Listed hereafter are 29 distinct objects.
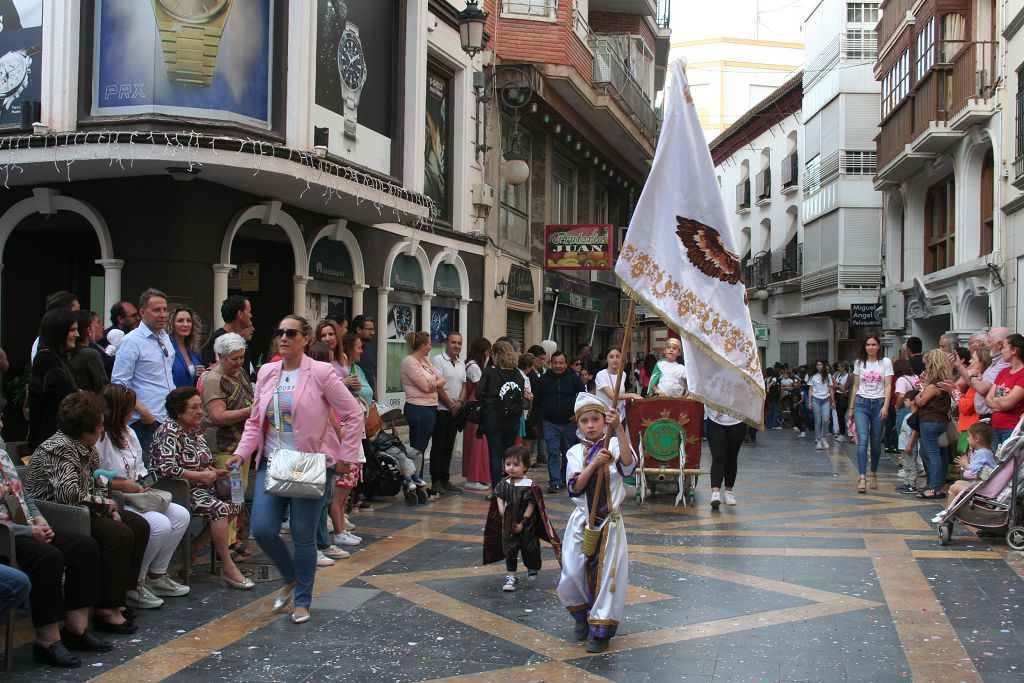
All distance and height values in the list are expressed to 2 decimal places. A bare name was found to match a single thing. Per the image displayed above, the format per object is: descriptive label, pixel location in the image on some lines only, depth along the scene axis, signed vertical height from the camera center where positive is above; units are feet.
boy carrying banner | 18.39 -3.20
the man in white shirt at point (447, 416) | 39.32 -2.09
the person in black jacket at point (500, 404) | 36.96 -1.49
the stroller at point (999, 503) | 28.53 -3.81
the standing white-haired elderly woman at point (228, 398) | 24.47 -0.94
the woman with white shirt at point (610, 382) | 37.32 -0.67
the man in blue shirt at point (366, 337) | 34.85 +0.81
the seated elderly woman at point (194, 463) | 22.49 -2.33
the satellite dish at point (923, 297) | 85.98 +6.11
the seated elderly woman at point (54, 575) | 16.85 -3.70
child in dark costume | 24.18 -3.81
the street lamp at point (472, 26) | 54.39 +18.12
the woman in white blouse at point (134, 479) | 20.56 -2.47
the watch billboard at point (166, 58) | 36.35 +10.83
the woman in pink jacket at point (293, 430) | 20.16 -1.43
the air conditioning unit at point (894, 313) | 98.37 +5.46
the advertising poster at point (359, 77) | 43.52 +12.95
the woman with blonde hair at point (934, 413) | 37.65 -1.68
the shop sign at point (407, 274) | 54.24 +4.78
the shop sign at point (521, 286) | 70.66 +5.53
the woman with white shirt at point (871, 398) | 39.93 -1.17
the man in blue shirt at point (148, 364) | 24.62 -0.14
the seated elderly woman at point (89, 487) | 18.53 -2.38
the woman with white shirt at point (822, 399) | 66.44 -2.10
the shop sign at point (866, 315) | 101.09 +5.28
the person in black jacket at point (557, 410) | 40.42 -1.85
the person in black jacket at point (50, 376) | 21.93 -0.41
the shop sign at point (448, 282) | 59.77 +4.79
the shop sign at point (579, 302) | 84.33 +5.50
